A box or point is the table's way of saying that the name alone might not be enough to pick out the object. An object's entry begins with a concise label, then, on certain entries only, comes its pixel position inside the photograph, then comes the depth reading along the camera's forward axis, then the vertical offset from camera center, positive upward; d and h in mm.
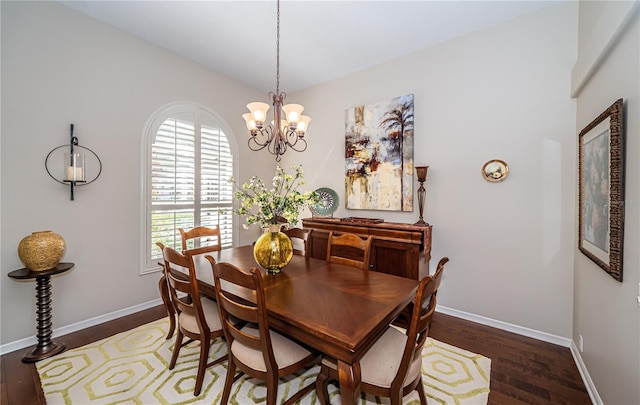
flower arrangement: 1881 -18
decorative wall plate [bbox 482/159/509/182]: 2570 +352
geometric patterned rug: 1696 -1342
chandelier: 2193 +758
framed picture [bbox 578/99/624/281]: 1359 +85
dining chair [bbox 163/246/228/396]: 1640 -856
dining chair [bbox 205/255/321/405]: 1272 -858
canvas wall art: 3174 +655
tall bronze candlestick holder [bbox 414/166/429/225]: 2857 +168
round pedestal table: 2082 -1014
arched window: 3078 +364
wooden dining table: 1118 -583
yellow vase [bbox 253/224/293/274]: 1904 -371
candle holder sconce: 2400 +395
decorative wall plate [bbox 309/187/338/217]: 3832 -35
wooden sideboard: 2637 -467
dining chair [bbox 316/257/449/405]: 1153 -880
